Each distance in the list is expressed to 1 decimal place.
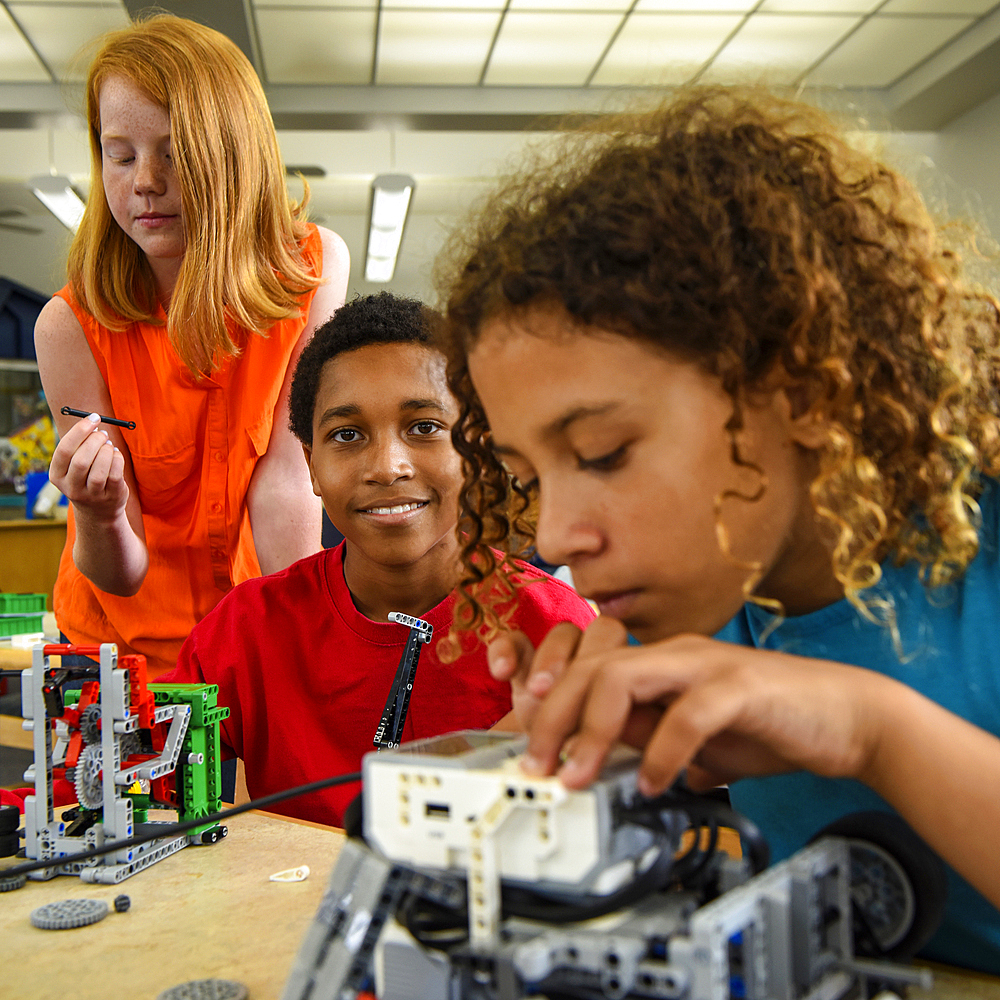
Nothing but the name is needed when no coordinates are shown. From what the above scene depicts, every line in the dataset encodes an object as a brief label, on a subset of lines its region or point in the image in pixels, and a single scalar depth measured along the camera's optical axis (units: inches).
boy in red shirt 55.8
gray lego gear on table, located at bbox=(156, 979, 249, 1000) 28.5
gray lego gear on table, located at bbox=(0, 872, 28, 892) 39.3
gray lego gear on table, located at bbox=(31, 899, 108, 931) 34.9
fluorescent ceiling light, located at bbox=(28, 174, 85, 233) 226.2
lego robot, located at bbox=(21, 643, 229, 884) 43.0
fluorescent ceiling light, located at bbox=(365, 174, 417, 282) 233.8
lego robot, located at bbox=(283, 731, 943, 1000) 20.8
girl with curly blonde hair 26.3
